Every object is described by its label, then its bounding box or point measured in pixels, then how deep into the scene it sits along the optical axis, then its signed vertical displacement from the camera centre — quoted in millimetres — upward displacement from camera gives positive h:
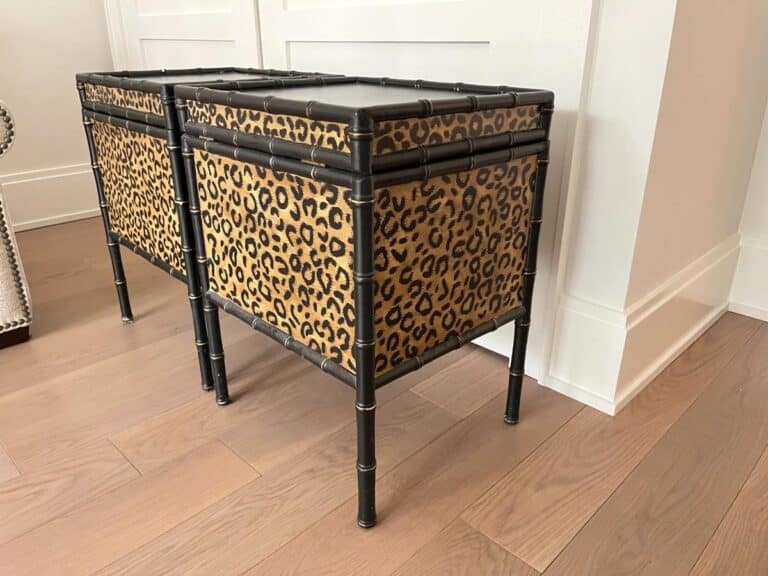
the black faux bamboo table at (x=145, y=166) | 1167 -282
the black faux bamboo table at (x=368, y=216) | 812 -268
